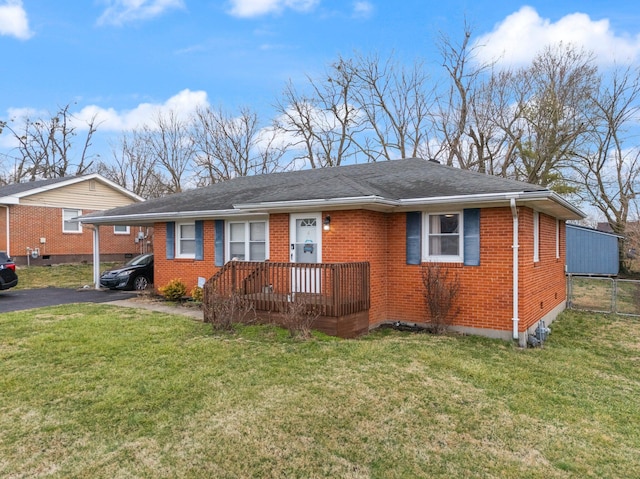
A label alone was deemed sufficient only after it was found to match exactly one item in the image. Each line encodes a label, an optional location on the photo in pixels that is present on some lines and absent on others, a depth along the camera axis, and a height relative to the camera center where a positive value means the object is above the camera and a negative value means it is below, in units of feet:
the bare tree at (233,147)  100.94 +22.73
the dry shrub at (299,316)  23.48 -4.43
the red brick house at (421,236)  25.79 +0.23
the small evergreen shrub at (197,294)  37.50 -4.85
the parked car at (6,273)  42.17 -3.18
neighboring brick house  60.85 +3.02
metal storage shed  71.33 -2.56
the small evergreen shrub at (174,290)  38.86 -4.66
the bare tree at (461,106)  79.15 +25.75
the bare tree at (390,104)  83.25 +27.66
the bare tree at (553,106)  71.20 +22.90
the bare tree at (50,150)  109.91 +24.74
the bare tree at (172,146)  106.83 +24.75
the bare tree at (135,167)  111.75 +20.60
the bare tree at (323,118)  87.86 +26.49
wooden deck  24.38 -3.28
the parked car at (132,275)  46.44 -3.90
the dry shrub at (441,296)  27.09 -3.76
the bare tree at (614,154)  72.54 +15.44
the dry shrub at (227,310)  25.18 -4.43
